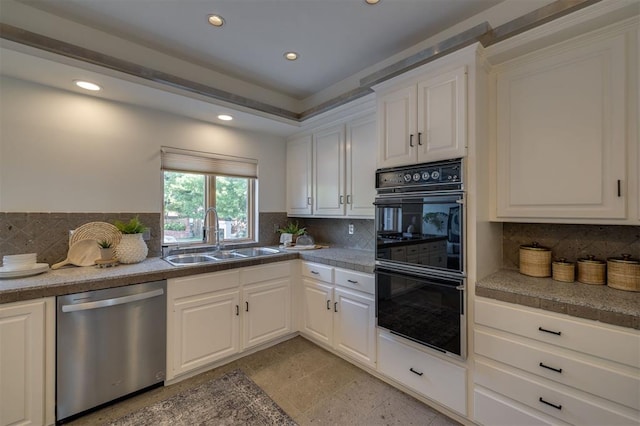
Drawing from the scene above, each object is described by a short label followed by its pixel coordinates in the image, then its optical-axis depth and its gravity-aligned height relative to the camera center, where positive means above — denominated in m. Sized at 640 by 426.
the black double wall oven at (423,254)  1.73 -0.28
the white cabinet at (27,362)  1.55 -0.89
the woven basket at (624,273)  1.49 -0.33
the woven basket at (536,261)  1.80 -0.31
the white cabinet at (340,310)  2.26 -0.89
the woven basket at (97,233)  2.19 -0.16
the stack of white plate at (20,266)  1.73 -0.36
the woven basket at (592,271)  1.63 -0.34
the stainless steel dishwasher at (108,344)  1.71 -0.90
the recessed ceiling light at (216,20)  1.93 +1.41
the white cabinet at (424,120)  1.75 +0.68
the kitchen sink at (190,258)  2.55 -0.44
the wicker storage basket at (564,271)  1.69 -0.36
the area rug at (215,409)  1.77 -1.37
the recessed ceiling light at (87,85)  2.06 +1.00
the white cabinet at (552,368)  1.25 -0.80
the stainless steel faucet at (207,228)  2.95 -0.16
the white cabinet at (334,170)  2.62 +0.48
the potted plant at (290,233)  3.31 -0.25
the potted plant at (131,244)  2.23 -0.25
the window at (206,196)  2.79 +0.21
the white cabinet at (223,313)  2.14 -0.89
